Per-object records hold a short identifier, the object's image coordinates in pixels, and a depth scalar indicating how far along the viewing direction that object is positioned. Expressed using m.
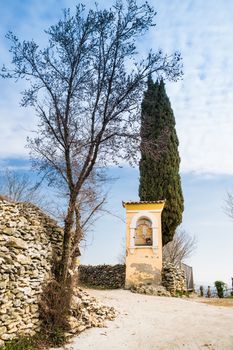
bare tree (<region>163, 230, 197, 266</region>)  28.25
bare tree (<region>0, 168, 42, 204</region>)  20.80
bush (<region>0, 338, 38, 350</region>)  6.41
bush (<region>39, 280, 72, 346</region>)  7.26
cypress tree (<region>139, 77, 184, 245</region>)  18.05
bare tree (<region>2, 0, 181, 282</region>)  9.30
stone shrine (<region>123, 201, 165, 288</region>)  15.52
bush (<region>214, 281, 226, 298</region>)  19.94
